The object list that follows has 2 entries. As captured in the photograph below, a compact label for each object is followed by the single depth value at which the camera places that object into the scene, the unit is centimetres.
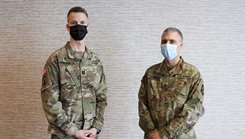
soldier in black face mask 191
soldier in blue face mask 194
